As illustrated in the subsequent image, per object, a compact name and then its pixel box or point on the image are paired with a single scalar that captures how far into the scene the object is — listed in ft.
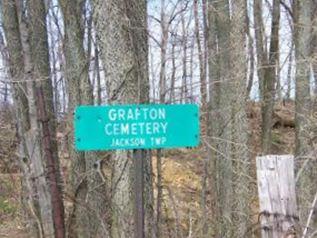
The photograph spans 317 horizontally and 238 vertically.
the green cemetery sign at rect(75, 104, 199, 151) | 12.89
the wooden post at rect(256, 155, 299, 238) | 12.82
